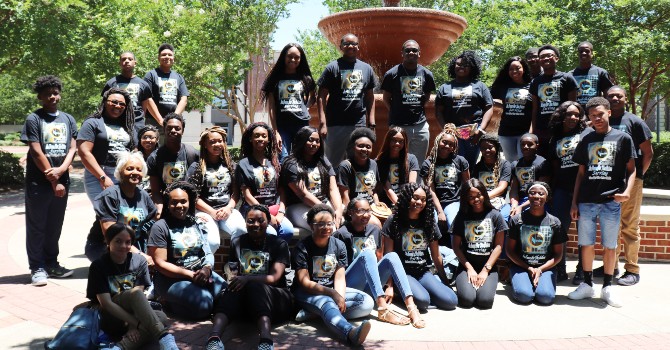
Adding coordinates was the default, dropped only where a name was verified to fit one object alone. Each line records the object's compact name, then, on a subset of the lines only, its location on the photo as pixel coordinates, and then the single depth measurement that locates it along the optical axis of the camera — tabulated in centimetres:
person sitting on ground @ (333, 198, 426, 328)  507
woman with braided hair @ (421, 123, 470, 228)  668
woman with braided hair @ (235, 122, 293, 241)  602
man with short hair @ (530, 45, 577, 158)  698
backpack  405
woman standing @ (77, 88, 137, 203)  610
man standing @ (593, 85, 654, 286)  620
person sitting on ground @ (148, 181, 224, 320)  501
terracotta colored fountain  955
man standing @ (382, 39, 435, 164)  731
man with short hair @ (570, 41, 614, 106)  703
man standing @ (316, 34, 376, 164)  715
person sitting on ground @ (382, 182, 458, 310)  561
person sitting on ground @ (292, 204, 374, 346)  493
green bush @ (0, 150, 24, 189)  1592
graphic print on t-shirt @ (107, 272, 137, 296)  440
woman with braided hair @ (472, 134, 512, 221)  666
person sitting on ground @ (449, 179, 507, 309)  583
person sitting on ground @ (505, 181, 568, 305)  583
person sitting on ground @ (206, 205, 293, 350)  468
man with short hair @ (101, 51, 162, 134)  709
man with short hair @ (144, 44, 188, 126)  736
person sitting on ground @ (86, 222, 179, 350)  420
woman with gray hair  532
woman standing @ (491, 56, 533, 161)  729
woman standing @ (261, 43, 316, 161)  707
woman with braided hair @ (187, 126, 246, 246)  595
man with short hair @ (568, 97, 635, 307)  577
